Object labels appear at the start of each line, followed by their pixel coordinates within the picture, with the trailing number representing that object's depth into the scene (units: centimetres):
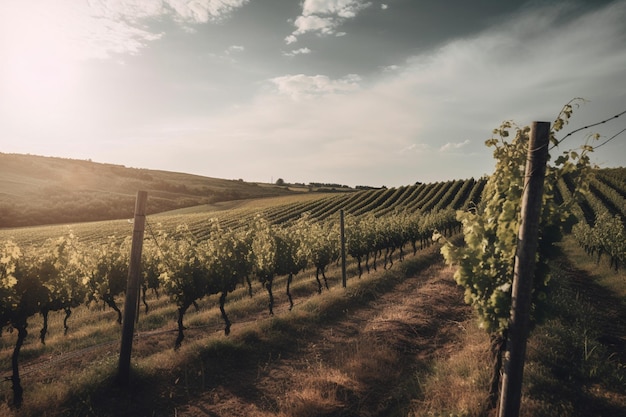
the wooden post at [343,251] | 1843
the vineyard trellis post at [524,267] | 516
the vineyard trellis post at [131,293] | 873
